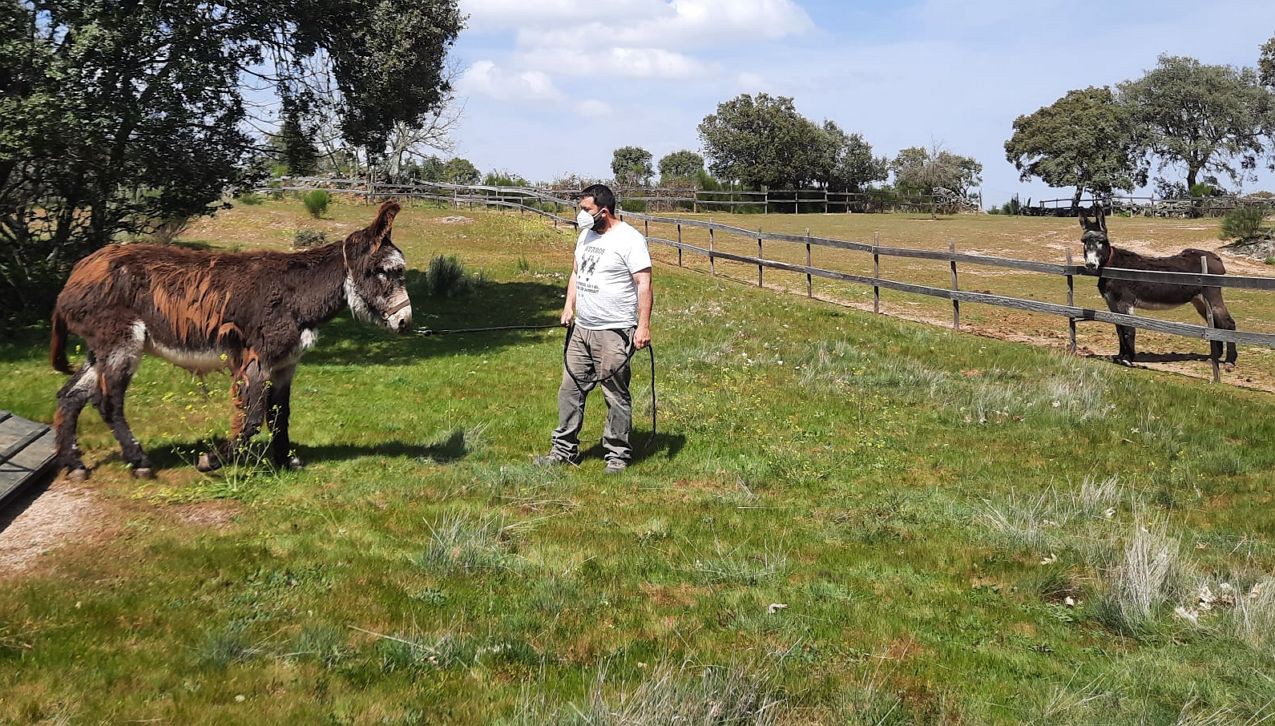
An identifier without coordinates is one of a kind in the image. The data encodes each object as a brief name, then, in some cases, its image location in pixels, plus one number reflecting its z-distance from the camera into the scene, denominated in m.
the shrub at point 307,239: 26.51
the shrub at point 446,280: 19.06
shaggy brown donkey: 7.32
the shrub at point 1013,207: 66.19
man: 7.90
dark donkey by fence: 14.95
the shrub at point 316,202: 33.97
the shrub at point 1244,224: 30.66
